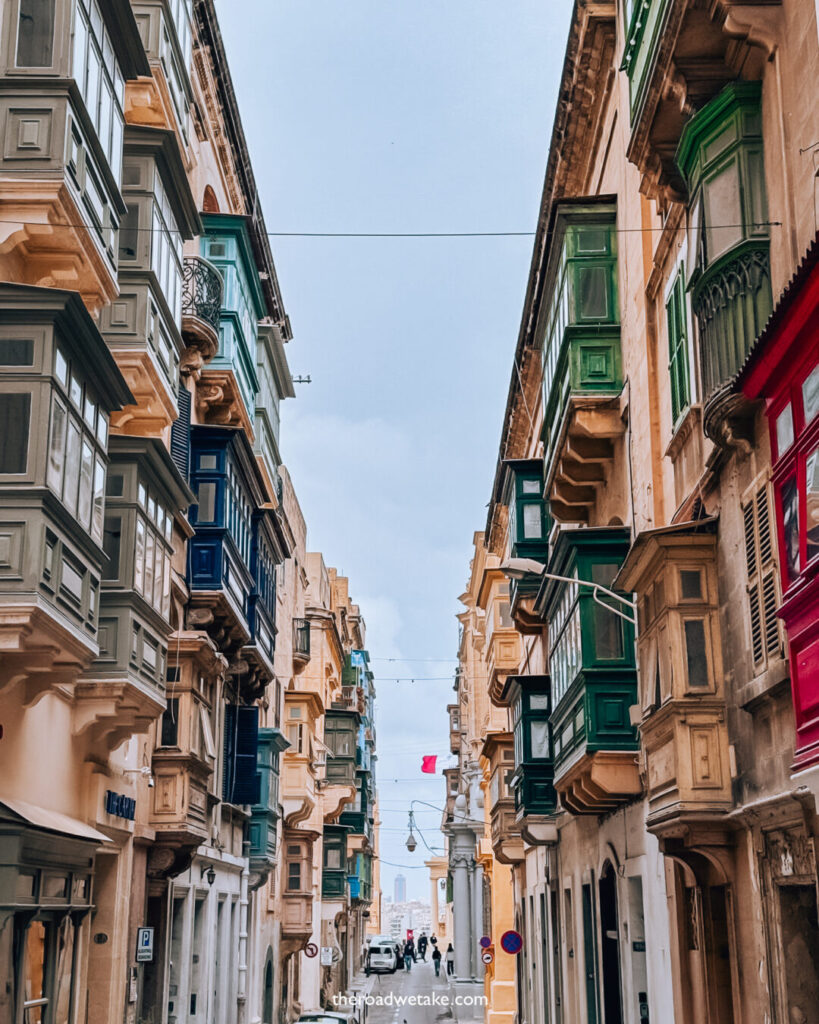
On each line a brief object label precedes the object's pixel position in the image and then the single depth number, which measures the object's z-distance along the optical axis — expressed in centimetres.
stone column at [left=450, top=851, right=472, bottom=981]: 5900
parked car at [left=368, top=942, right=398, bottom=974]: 7275
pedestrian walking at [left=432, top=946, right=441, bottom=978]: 6506
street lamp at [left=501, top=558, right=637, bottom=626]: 1736
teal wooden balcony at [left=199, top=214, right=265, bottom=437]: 2391
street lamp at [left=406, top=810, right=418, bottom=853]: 6712
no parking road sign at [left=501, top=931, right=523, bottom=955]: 2697
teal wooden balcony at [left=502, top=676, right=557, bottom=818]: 2538
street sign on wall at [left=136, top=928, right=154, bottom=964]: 1865
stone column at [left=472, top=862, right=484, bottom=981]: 6106
